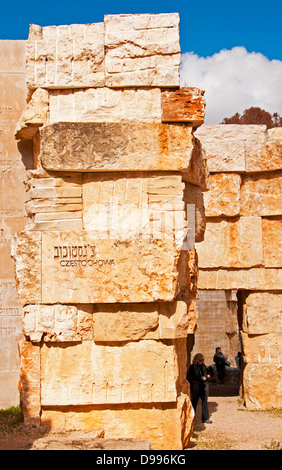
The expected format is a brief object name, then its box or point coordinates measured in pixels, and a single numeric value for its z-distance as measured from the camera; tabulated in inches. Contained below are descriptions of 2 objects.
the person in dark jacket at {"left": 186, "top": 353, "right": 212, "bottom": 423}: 357.4
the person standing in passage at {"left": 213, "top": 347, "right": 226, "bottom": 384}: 559.8
